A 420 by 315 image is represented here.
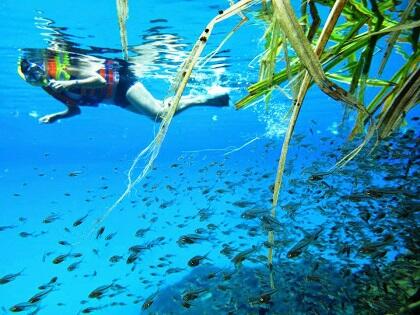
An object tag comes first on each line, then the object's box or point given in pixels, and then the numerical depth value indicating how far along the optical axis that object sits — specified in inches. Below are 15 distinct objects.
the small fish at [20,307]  210.0
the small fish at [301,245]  143.1
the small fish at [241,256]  156.0
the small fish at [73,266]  259.9
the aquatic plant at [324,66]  35.6
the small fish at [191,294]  173.6
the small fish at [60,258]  231.8
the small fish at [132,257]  206.6
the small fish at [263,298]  158.9
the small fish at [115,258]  245.0
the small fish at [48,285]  234.2
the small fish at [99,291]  208.2
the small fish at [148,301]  196.0
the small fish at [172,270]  262.7
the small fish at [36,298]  202.9
